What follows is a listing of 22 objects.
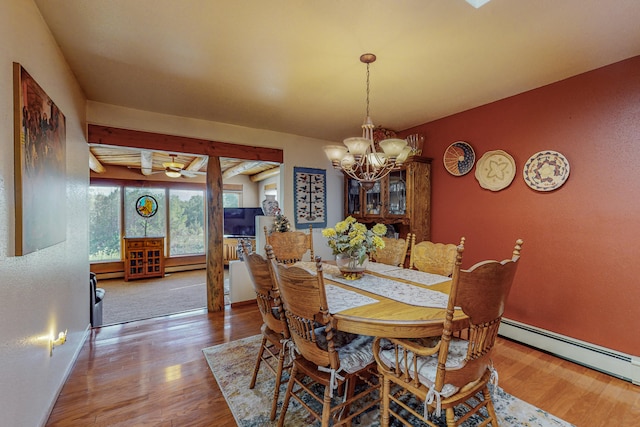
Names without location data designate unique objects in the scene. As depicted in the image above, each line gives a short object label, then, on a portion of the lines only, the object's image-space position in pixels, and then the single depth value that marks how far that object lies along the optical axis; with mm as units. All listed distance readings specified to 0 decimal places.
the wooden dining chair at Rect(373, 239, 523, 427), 1248
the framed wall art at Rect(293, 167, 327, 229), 4434
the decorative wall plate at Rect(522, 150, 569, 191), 2590
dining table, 1387
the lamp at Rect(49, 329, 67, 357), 1870
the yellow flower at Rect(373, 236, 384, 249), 2166
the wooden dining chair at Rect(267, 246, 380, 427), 1406
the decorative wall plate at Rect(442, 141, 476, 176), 3324
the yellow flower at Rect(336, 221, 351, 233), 2221
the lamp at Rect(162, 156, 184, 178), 5059
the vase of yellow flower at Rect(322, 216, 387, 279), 2168
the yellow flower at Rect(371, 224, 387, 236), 2230
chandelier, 2186
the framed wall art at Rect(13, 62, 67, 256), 1361
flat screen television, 6492
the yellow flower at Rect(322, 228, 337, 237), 2174
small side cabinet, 5934
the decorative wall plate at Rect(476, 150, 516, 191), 2951
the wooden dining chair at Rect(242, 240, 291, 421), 1773
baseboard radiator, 2209
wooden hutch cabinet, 3596
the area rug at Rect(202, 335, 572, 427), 1758
